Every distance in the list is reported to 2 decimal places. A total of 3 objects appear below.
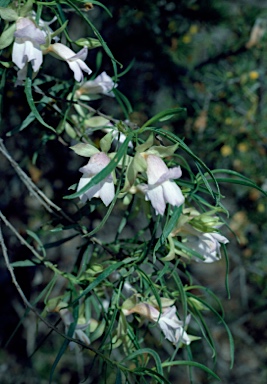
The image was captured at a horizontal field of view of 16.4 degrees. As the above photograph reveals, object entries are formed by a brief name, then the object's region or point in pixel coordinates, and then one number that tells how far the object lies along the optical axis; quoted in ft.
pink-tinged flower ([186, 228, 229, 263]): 1.56
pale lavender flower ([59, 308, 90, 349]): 1.63
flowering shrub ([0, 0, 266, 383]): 1.42
